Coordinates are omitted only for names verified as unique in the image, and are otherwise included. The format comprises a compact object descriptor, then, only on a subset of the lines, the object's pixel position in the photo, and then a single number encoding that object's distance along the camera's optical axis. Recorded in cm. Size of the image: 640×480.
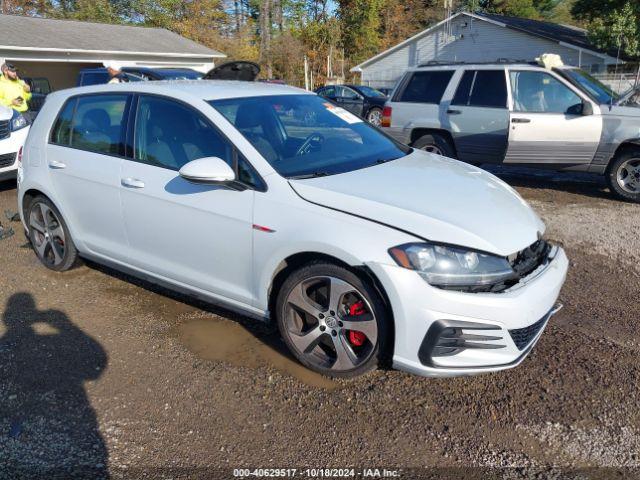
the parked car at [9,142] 773
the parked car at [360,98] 2011
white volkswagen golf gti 289
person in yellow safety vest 913
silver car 716
